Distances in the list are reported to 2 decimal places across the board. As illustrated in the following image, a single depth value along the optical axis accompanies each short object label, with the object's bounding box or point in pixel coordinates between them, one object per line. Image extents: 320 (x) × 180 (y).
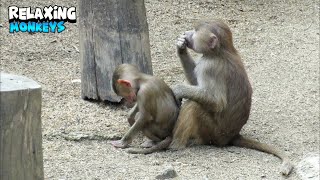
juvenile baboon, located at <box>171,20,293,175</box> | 11.71
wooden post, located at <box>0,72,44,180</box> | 6.35
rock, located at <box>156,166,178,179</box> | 10.36
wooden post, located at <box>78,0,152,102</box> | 12.88
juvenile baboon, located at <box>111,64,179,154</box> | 11.57
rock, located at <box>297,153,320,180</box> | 10.87
